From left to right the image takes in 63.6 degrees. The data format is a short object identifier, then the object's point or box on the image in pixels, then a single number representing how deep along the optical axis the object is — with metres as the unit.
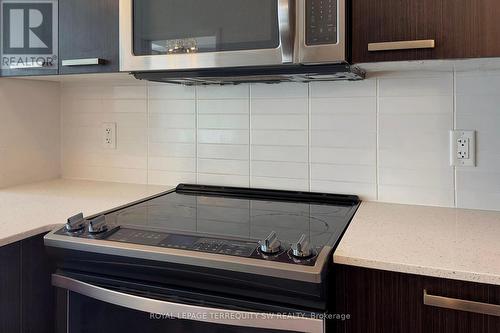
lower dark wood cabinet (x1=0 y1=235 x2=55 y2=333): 1.01
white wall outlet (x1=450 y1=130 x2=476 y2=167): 1.22
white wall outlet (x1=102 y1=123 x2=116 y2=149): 1.71
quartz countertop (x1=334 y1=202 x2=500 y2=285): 0.76
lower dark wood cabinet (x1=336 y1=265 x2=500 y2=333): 0.76
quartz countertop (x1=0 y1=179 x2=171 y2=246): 1.05
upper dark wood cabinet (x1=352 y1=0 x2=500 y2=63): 0.92
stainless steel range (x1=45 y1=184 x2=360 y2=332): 0.80
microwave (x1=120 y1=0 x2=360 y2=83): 1.00
